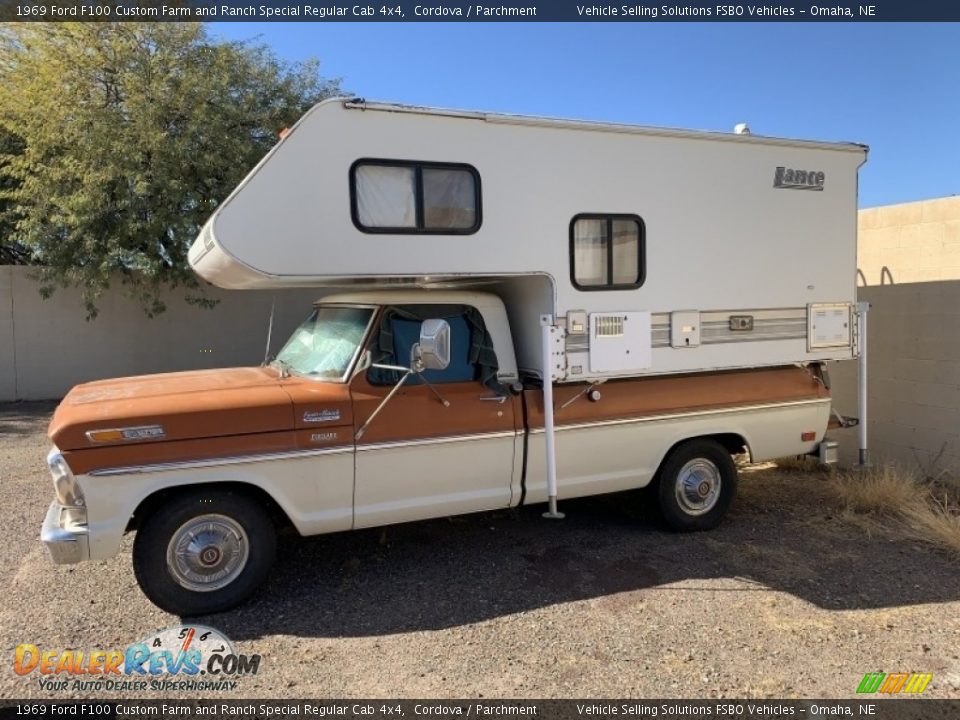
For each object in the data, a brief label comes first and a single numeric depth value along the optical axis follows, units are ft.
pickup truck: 12.37
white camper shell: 13.37
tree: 34.12
